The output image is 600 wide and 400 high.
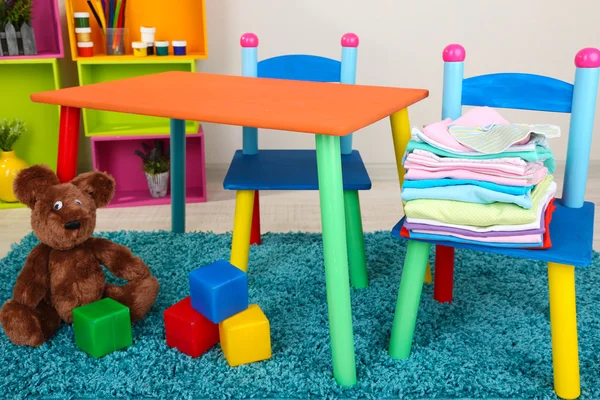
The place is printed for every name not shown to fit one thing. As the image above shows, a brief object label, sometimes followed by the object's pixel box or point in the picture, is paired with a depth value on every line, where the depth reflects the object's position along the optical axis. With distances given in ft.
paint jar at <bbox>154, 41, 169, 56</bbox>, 7.25
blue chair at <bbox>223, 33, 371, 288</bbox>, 4.73
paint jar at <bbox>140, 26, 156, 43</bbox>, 7.26
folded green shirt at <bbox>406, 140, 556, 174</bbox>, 3.48
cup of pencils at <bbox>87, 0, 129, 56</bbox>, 7.07
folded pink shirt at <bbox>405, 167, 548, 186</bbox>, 3.42
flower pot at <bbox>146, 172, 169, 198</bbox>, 7.54
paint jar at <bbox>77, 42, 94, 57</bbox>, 7.05
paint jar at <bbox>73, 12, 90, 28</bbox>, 7.01
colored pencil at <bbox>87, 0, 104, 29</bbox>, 7.04
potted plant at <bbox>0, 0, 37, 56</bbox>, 6.92
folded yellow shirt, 3.42
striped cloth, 3.51
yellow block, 4.04
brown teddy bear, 4.30
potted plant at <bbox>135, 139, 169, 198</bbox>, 7.54
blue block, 4.05
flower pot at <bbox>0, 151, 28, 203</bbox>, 7.25
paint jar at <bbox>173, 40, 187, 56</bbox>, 7.27
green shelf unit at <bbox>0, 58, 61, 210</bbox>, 7.65
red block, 4.16
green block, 4.12
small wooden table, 3.45
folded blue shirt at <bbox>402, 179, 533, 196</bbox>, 3.41
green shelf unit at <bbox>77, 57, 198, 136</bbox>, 7.21
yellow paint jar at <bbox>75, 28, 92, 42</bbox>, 7.02
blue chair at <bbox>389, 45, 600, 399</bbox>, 3.55
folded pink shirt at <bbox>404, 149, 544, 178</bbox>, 3.42
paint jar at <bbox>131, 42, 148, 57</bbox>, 7.18
